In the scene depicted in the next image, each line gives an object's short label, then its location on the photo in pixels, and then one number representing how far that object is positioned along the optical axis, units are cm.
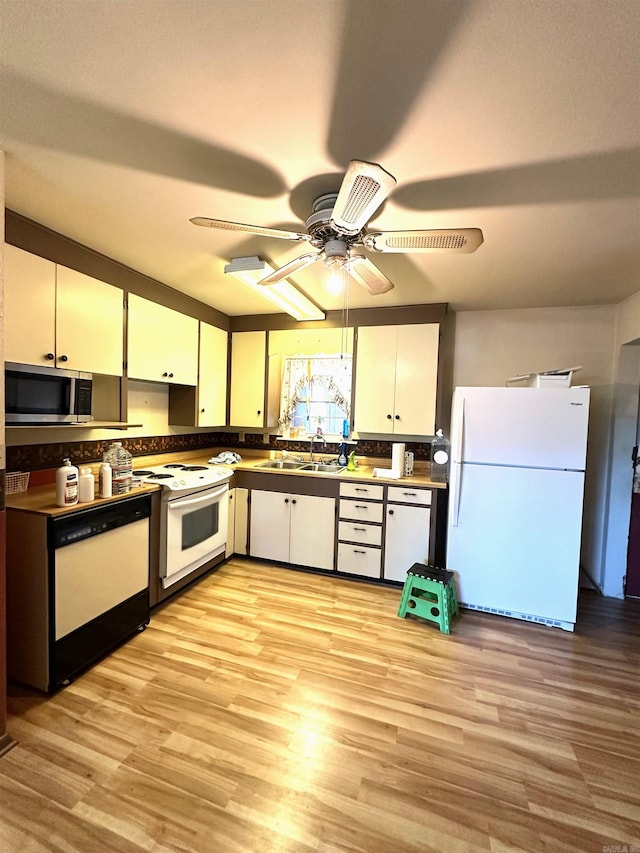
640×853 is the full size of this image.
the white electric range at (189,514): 239
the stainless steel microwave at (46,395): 169
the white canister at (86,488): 188
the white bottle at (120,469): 208
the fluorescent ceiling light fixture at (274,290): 214
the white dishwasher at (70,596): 167
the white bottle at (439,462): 289
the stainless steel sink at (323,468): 321
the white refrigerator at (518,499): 236
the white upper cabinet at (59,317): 177
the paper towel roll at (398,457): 293
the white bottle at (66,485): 178
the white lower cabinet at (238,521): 323
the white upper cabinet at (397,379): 309
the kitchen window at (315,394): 353
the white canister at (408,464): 302
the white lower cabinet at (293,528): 301
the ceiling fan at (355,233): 113
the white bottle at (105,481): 199
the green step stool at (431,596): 232
